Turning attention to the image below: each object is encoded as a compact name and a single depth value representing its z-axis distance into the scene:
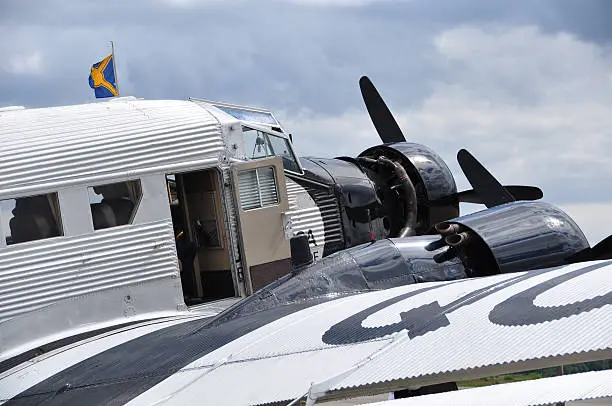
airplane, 11.51
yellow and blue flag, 27.55
